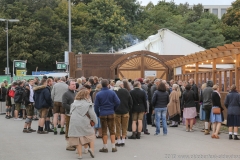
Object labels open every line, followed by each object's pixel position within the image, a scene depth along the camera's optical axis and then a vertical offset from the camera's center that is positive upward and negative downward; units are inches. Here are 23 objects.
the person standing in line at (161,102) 631.8 -31.6
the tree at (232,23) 2682.1 +315.1
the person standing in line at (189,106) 690.2 -40.3
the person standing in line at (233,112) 599.5 -41.8
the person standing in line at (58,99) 620.1 -27.4
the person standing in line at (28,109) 666.8 -43.9
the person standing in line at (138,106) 591.2 -34.7
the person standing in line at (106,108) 482.6 -30.1
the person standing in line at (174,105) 734.5 -41.5
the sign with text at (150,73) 1334.9 +12.2
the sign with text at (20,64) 1501.2 +40.4
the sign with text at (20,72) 1557.5 +16.2
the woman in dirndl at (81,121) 441.7 -39.3
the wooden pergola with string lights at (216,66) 750.5 +23.9
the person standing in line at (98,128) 601.3 -63.1
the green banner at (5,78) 1431.2 -2.7
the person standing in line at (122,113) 528.4 -38.5
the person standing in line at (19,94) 856.3 -29.7
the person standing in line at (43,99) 633.0 -28.1
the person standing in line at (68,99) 516.7 -23.7
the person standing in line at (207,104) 655.1 -35.1
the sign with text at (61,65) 1480.8 +36.9
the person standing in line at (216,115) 614.9 -47.1
